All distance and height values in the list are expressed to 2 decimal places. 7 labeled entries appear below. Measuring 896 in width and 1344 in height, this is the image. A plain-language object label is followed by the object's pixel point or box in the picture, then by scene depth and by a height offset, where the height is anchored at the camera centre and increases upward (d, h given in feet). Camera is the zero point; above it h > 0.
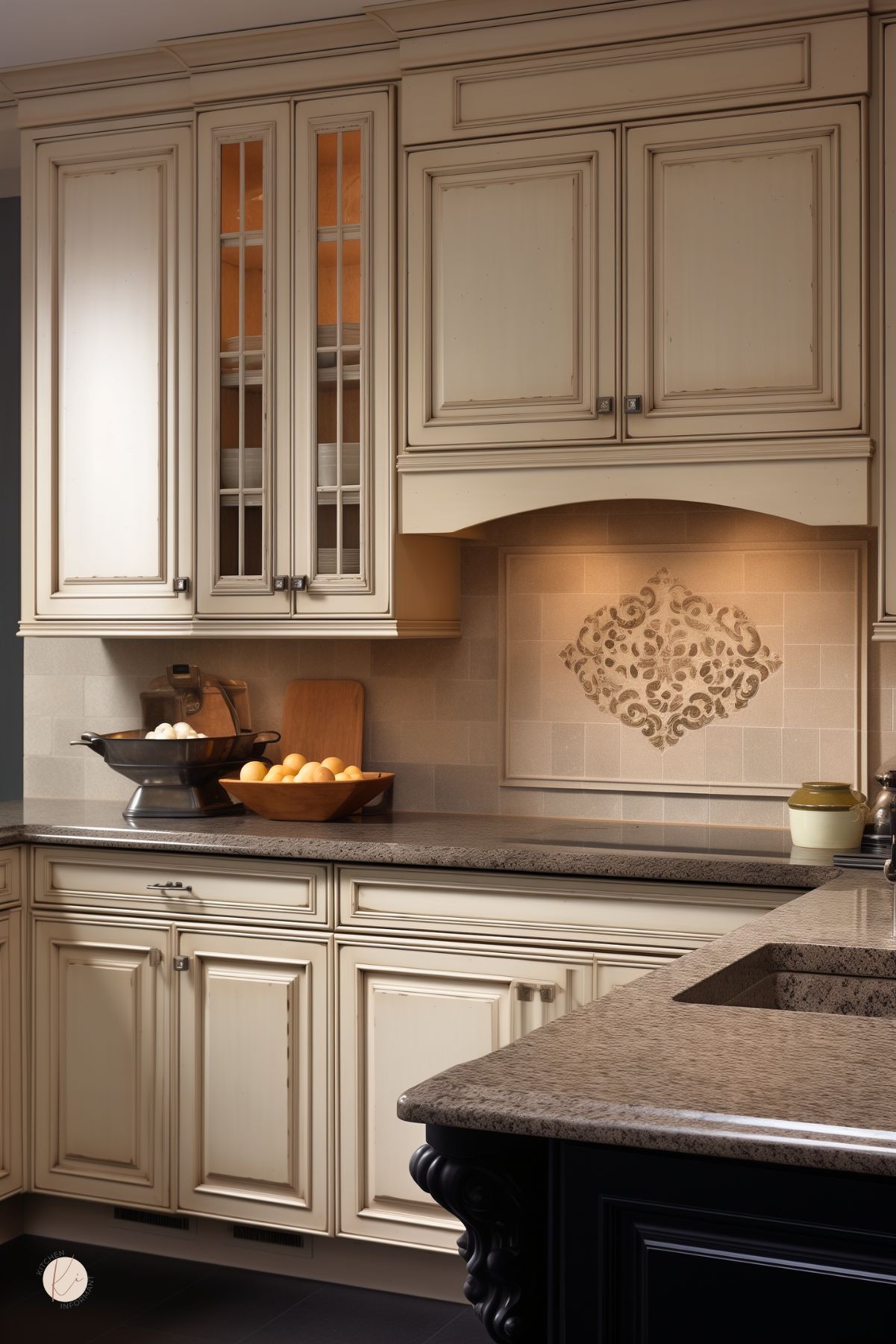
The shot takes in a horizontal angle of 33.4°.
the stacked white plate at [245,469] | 11.55 +1.47
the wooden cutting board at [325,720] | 12.20 -0.51
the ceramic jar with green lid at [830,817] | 9.84 -1.03
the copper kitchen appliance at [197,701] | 12.45 -0.36
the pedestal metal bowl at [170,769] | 11.36 -0.85
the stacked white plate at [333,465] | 11.24 +1.47
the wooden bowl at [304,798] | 11.01 -1.03
